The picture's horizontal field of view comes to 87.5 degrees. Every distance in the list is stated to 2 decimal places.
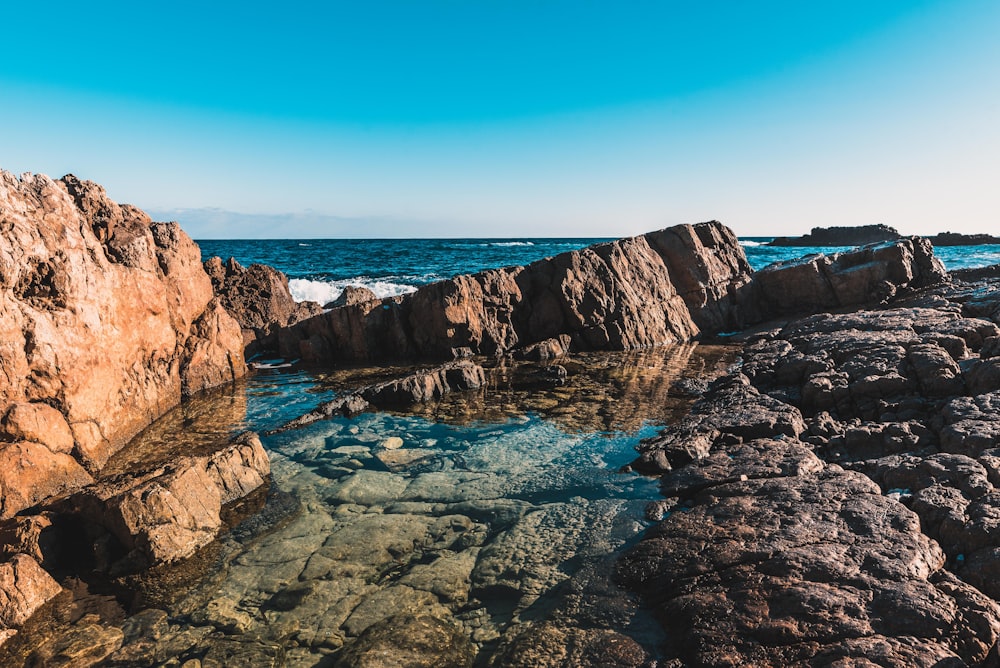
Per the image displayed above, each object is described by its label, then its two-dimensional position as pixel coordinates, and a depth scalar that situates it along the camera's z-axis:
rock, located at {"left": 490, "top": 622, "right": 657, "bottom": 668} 4.58
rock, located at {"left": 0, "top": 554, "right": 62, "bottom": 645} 5.27
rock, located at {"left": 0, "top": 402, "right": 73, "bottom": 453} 7.36
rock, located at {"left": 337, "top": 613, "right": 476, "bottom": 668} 4.76
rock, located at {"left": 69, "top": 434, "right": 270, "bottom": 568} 6.30
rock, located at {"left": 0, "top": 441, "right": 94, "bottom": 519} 6.96
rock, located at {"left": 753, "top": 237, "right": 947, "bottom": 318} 20.23
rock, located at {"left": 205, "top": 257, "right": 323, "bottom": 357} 19.09
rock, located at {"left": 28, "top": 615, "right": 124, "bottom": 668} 4.84
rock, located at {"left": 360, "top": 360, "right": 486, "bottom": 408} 12.95
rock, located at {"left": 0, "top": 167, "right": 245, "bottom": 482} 8.06
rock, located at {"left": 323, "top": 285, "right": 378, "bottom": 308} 23.10
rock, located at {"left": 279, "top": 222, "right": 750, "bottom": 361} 17.80
